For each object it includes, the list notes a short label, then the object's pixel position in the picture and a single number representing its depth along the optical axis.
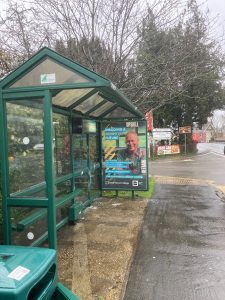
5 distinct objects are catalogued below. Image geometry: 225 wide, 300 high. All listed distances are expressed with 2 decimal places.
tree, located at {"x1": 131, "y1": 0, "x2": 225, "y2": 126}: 7.72
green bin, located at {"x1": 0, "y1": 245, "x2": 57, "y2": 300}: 1.38
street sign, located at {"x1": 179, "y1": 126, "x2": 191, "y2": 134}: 23.75
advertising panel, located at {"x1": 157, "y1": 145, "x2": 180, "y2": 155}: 22.38
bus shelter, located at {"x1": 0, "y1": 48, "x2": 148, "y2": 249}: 3.11
